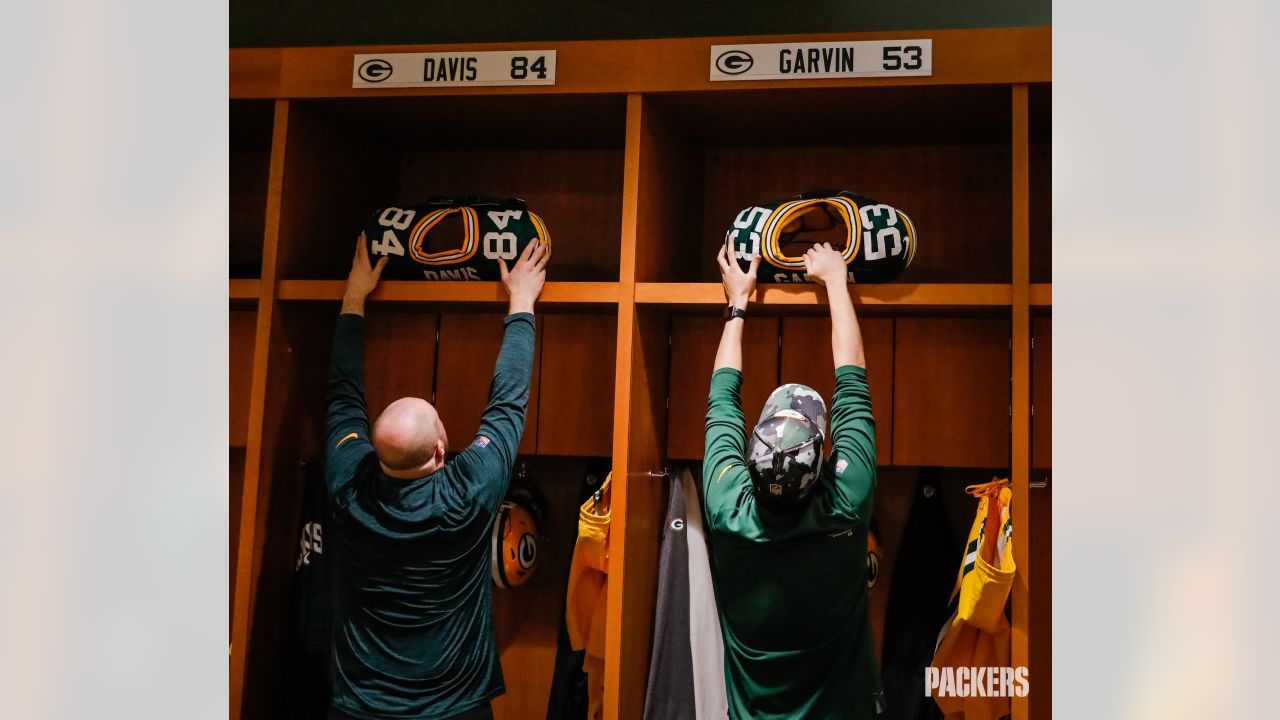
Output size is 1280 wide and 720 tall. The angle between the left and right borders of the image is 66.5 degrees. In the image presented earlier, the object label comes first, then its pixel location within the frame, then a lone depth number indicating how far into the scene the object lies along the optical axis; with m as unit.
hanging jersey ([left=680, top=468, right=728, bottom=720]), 2.58
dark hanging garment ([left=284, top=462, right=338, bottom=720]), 2.82
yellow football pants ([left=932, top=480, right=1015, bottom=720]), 2.38
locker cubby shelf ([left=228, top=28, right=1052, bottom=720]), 2.57
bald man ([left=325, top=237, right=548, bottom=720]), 2.36
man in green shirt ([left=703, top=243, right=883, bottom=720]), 2.33
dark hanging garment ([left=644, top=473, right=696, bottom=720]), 2.62
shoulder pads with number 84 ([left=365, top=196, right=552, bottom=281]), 2.66
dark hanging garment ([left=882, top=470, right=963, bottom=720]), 2.69
